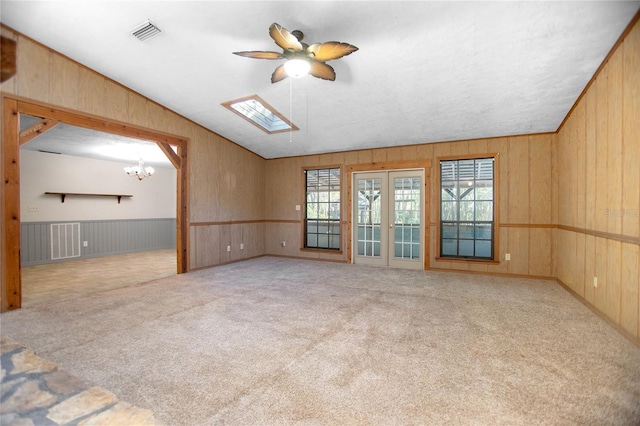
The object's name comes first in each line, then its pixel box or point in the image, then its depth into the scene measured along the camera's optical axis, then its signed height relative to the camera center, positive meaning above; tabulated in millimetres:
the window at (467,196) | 5551 +269
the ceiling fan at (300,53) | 2632 +1531
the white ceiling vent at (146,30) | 3199 +2062
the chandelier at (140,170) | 7195 +1041
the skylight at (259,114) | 4879 +1825
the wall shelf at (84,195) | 6627 +428
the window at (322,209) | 6945 +26
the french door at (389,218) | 5979 -186
